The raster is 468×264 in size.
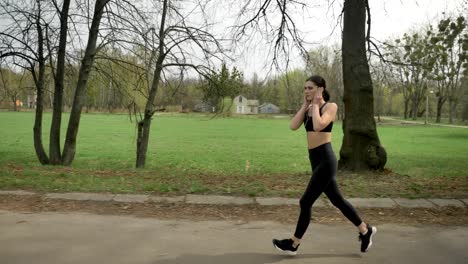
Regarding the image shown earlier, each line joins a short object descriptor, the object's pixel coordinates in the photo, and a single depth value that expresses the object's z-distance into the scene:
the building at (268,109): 131.25
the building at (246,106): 127.06
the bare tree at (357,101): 9.32
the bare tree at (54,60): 13.64
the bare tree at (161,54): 13.66
